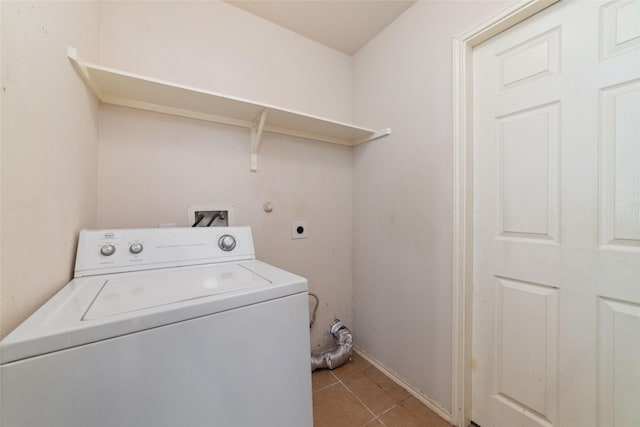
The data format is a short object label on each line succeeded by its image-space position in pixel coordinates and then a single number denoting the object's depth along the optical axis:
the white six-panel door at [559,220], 0.89
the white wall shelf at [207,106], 1.09
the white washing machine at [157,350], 0.47
